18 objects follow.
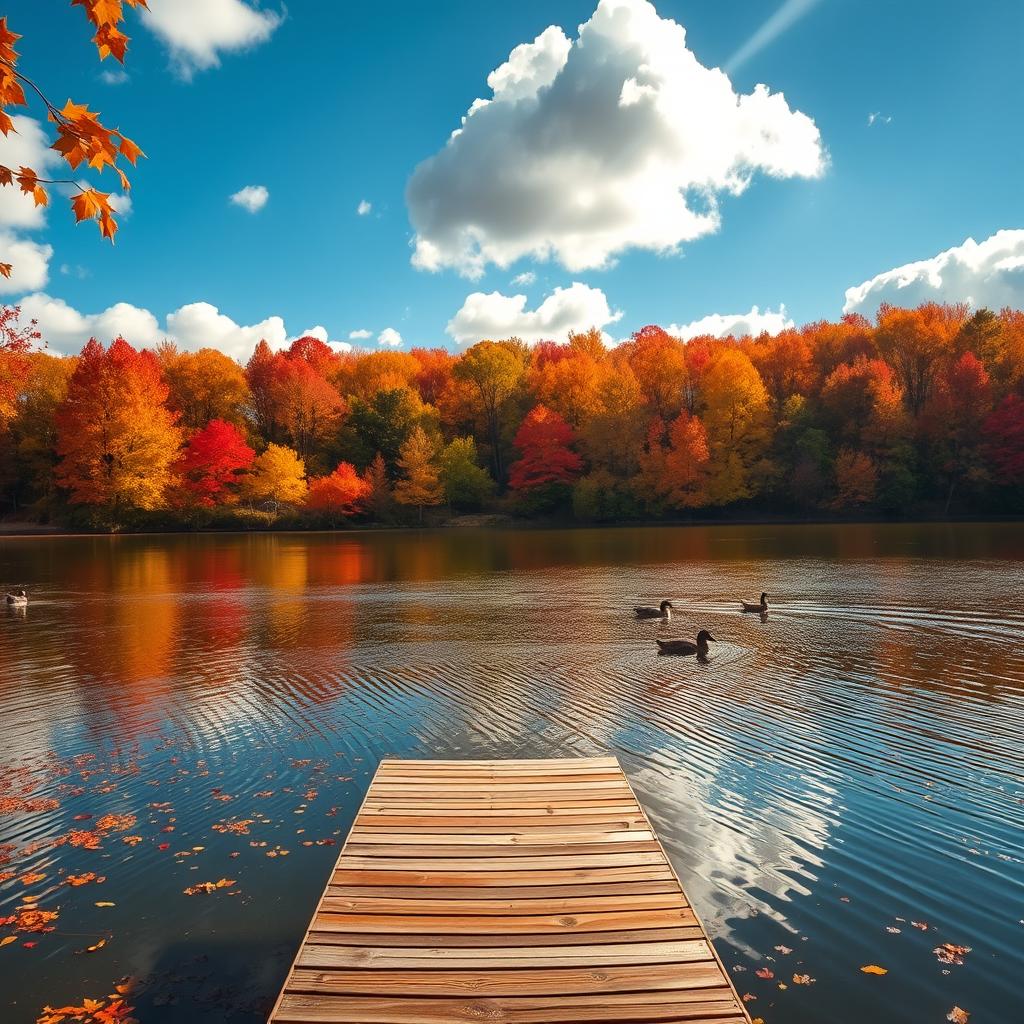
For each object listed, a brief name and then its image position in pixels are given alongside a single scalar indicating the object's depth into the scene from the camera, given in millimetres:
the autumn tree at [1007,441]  67000
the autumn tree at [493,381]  85875
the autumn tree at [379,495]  74125
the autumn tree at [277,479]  70250
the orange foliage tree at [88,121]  3734
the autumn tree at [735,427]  72375
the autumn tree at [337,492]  70938
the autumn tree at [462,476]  76000
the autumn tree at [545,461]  75500
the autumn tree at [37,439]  72812
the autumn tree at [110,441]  66188
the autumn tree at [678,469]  71938
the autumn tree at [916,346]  77688
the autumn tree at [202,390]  79750
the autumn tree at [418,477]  73750
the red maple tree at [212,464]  69562
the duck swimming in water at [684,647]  16422
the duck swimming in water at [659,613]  20375
